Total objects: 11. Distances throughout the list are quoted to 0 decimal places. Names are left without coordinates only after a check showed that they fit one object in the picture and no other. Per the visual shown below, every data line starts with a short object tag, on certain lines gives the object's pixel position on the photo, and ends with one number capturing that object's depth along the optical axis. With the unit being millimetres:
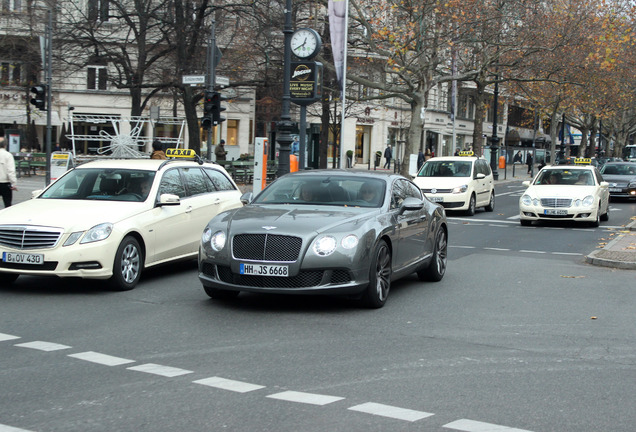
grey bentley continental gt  8352
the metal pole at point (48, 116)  21027
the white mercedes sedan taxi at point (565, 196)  20547
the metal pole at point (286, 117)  21422
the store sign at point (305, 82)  21750
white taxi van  23969
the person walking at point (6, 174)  15891
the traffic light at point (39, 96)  21719
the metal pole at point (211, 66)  20844
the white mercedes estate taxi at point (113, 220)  9414
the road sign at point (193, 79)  21172
